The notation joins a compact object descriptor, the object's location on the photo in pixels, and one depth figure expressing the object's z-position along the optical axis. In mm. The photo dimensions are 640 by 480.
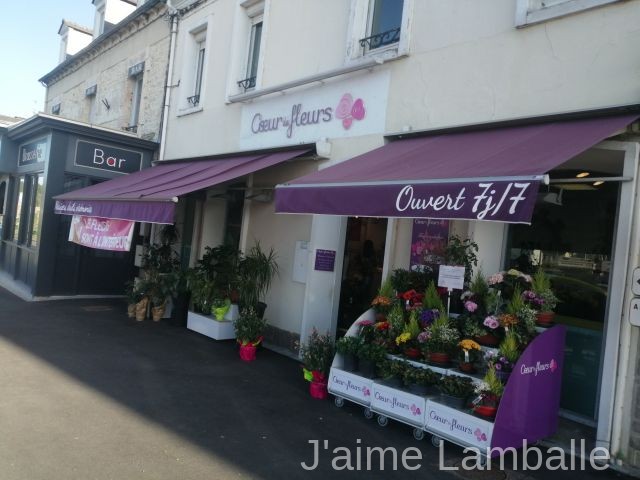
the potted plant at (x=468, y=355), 4473
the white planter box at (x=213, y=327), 7766
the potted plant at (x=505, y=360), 4246
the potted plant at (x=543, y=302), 4535
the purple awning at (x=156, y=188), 6863
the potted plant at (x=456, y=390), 4309
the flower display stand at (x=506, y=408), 4059
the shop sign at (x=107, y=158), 10734
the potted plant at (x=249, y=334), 6883
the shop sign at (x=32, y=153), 11016
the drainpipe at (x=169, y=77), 11047
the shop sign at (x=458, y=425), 4027
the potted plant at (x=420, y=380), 4566
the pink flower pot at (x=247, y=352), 6906
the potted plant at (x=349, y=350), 5141
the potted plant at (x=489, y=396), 4105
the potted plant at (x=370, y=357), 4941
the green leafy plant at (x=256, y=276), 7766
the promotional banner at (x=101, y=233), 8555
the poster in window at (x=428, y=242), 5977
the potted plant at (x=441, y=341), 4637
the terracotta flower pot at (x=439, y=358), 4668
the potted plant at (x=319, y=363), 5523
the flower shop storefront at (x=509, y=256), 4070
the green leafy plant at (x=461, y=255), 5125
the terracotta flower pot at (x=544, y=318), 4535
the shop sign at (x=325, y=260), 7211
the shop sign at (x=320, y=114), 6699
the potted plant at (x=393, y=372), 4762
